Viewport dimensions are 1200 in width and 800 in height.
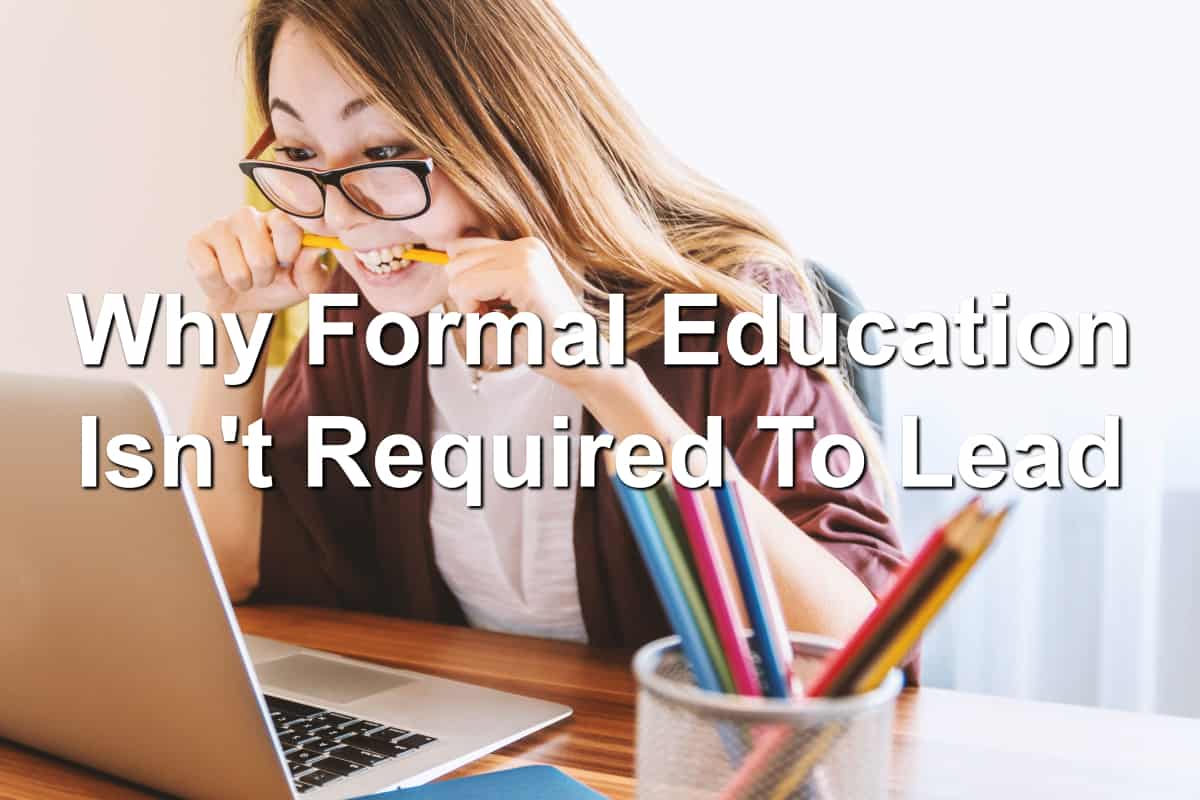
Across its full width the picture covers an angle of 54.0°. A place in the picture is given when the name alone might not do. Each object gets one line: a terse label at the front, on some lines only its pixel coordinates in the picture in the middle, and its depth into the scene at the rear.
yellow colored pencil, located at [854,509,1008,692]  0.33
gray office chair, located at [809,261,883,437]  1.21
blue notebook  0.62
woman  1.00
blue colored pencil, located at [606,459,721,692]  0.39
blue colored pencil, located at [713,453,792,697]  0.40
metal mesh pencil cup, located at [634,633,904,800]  0.38
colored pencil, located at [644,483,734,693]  0.39
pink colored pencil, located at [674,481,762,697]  0.39
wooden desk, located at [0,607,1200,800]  0.66
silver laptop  0.53
